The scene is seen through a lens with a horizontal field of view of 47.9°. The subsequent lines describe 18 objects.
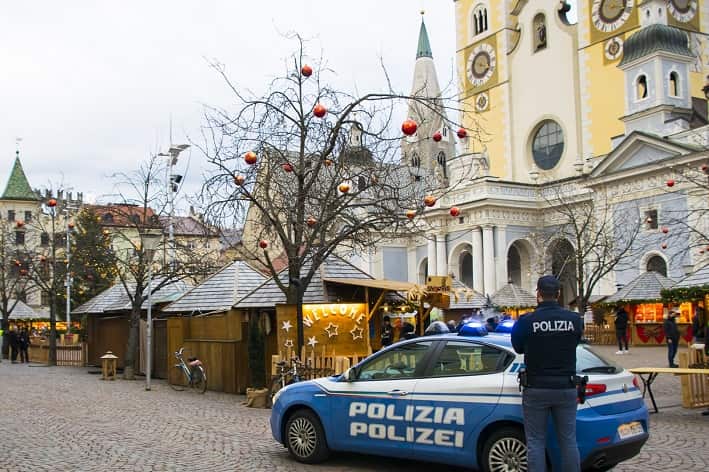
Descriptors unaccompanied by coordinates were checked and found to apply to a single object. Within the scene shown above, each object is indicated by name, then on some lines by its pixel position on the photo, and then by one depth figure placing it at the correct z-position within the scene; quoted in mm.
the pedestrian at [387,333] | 19969
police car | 7684
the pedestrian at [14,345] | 35375
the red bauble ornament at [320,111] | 13852
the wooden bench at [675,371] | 12719
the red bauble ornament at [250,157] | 14336
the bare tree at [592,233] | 40438
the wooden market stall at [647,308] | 34469
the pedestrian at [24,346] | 35250
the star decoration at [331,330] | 18078
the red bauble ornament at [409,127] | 13094
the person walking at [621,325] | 28438
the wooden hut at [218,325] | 18938
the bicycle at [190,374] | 19000
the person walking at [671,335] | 21166
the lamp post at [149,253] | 20469
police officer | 7125
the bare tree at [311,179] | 15641
